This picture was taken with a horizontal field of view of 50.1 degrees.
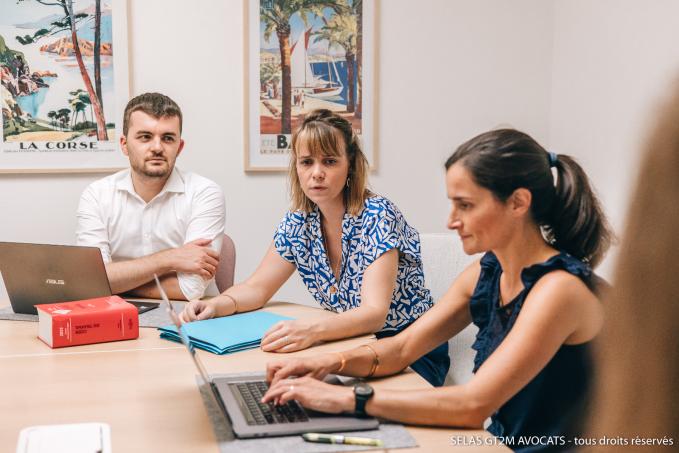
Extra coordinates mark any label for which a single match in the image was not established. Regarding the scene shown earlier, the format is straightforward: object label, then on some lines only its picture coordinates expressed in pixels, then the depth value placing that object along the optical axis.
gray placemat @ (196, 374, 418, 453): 1.16
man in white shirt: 2.63
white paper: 1.18
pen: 1.18
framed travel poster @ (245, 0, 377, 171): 3.27
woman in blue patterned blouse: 2.06
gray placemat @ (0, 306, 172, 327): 2.01
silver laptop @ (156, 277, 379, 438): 1.22
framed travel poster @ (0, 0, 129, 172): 3.03
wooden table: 1.24
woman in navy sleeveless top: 1.27
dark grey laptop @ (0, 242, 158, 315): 1.98
